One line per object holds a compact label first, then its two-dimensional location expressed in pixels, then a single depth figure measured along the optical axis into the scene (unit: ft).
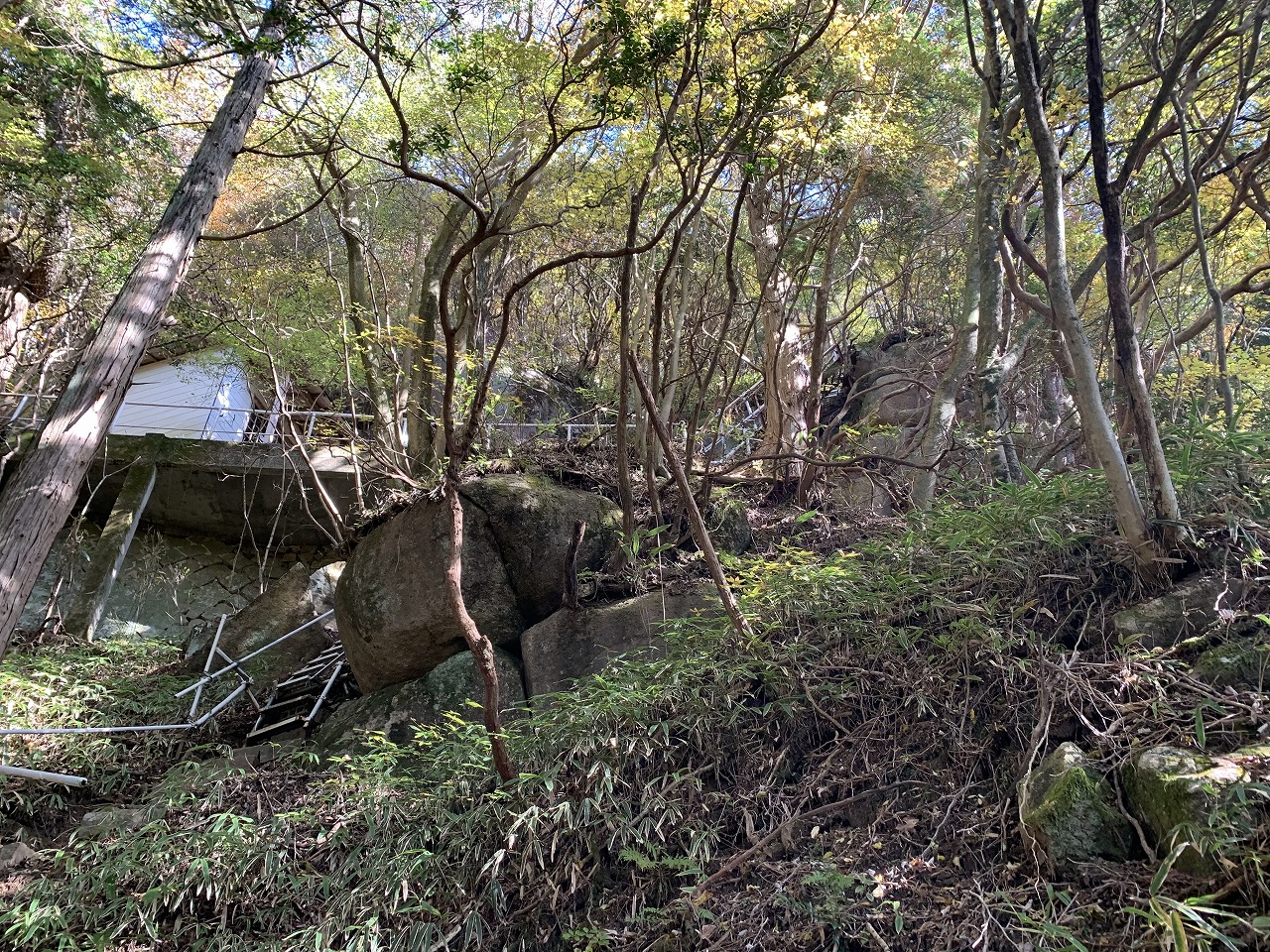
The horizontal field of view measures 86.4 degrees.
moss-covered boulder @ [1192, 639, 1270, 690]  7.83
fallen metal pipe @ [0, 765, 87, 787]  10.36
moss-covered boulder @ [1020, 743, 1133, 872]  7.00
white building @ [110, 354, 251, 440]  40.28
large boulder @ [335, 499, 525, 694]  16.85
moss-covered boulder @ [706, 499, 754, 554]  17.95
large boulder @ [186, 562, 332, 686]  21.54
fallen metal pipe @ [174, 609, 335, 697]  19.27
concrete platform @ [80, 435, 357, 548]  29.99
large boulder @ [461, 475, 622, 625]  17.38
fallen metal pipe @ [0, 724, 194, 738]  12.25
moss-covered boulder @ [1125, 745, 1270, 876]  6.19
